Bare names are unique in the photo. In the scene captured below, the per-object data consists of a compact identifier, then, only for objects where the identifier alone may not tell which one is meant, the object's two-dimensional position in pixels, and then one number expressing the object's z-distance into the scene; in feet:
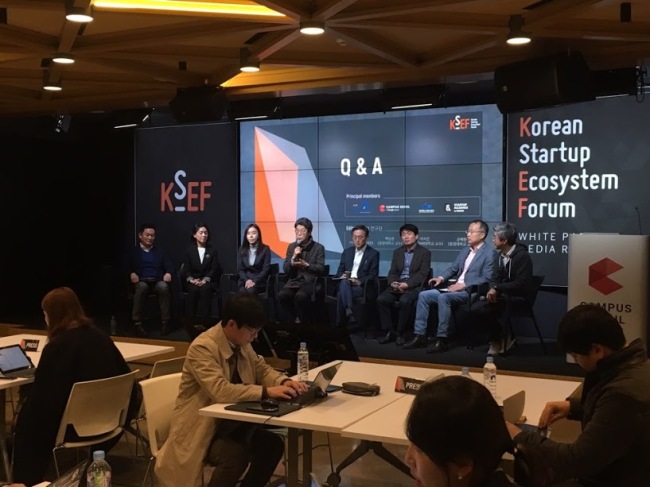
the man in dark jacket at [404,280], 25.48
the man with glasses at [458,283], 24.43
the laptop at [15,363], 13.53
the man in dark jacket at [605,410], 7.70
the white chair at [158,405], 11.41
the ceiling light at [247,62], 19.08
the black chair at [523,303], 23.07
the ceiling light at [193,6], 16.03
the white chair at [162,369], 14.23
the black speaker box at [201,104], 23.26
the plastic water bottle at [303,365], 12.57
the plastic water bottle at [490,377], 10.89
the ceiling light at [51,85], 21.70
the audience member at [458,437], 4.45
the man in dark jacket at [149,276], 28.84
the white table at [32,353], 13.23
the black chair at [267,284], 28.14
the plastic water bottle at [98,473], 7.09
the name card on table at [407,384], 11.79
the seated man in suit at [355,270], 26.81
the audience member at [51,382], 12.30
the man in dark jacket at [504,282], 22.90
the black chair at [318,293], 27.25
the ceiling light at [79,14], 13.76
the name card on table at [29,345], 16.25
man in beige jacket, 10.86
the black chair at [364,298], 26.63
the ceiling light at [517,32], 16.06
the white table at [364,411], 9.82
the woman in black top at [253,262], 27.99
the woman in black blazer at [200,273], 28.66
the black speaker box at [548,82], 18.30
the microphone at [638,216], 24.98
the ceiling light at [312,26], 15.60
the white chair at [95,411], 12.19
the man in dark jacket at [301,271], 27.27
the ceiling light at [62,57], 18.22
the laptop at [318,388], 10.96
